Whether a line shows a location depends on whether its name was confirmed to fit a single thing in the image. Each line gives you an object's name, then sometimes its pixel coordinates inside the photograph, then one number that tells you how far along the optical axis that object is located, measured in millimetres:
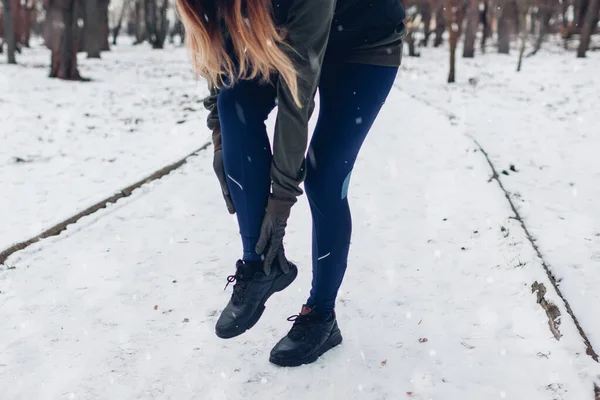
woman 1542
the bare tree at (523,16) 16372
